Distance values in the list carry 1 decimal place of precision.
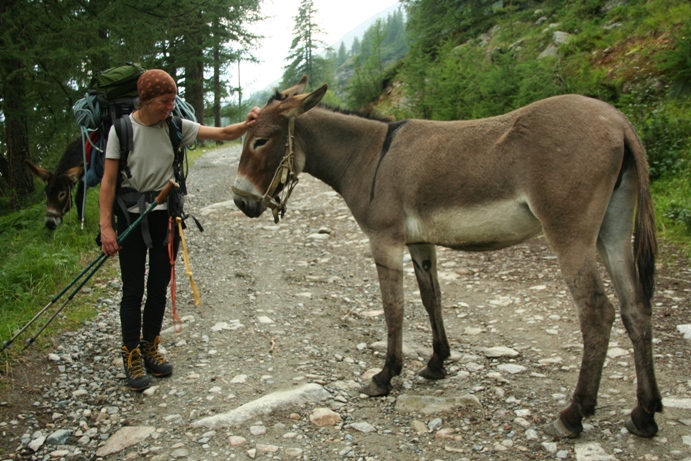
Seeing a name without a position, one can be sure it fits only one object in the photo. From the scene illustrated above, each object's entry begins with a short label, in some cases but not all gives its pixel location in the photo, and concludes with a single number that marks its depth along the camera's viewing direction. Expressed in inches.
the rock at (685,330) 187.1
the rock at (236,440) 137.7
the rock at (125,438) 138.0
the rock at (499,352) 190.1
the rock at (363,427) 146.4
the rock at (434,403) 154.3
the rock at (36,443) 138.6
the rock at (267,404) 147.6
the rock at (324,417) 149.1
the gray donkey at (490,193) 136.2
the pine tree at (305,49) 1964.8
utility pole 1218.0
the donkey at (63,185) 329.4
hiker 164.2
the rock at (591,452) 127.3
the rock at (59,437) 141.3
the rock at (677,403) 145.9
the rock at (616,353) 180.2
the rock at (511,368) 177.5
